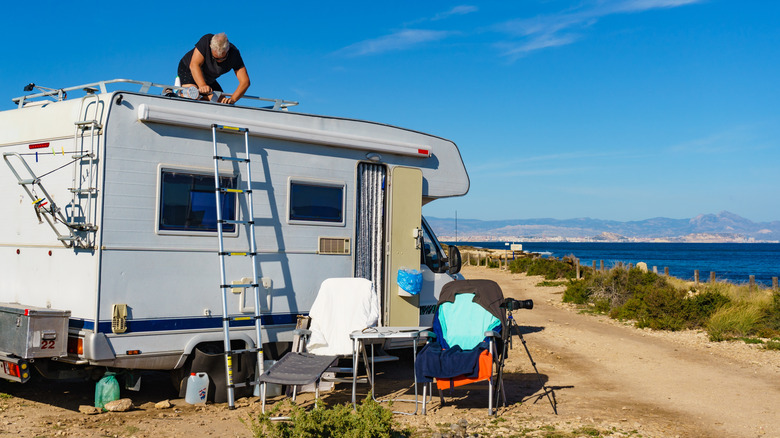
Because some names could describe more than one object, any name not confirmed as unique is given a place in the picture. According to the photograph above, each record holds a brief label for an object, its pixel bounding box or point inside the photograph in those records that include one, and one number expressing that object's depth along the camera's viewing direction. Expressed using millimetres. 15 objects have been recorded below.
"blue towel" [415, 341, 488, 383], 6855
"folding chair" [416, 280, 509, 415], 6887
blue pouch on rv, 8648
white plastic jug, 7070
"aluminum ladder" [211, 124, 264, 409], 7020
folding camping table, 7176
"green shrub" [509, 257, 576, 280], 26078
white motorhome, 6562
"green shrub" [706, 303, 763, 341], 12250
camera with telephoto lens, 7598
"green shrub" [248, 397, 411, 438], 5066
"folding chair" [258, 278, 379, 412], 7516
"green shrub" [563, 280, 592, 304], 17906
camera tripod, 7223
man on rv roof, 7996
